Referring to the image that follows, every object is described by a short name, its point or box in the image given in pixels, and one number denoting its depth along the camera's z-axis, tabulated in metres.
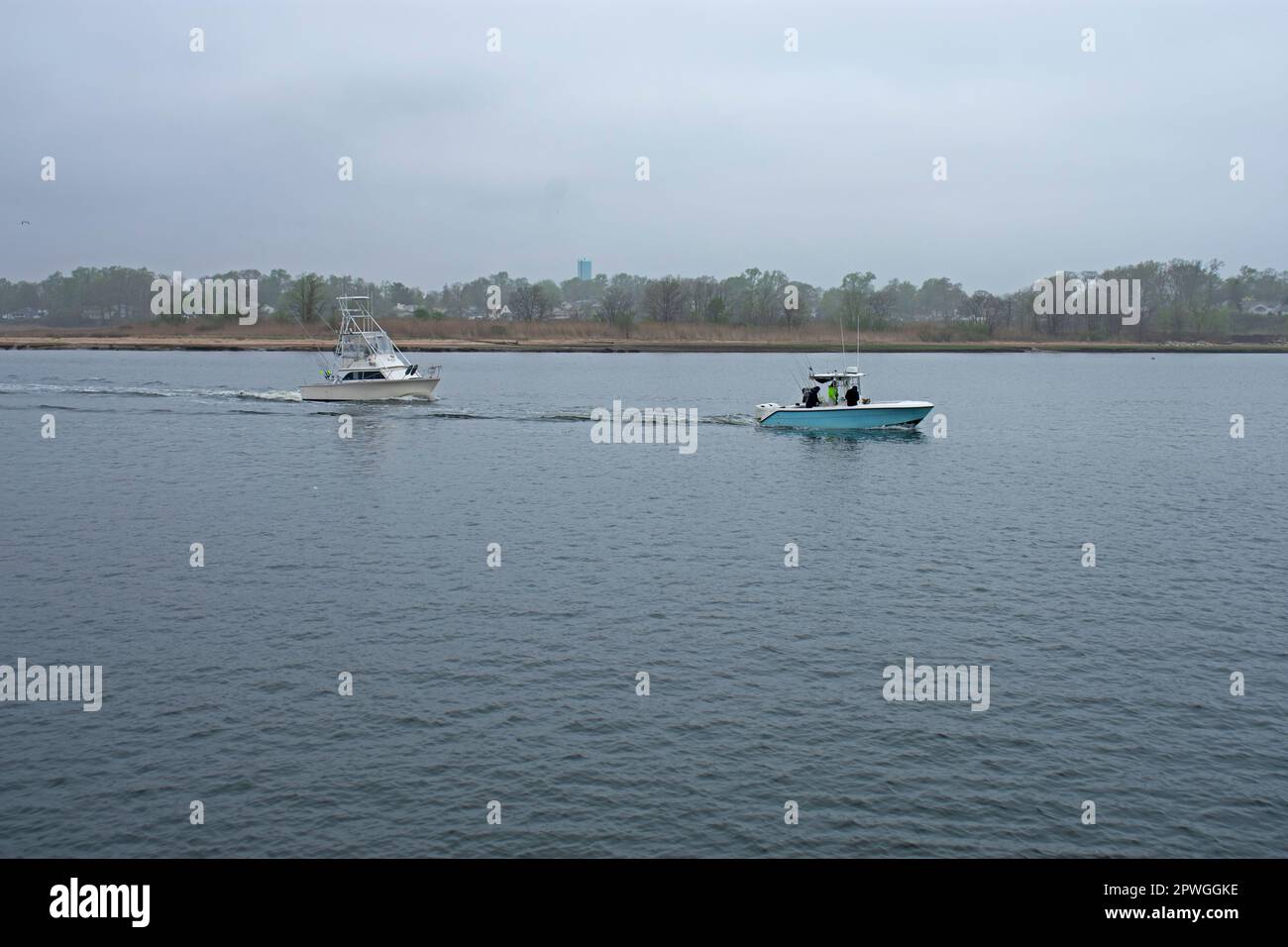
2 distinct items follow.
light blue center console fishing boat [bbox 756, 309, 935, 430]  72.44
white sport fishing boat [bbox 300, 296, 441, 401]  90.50
